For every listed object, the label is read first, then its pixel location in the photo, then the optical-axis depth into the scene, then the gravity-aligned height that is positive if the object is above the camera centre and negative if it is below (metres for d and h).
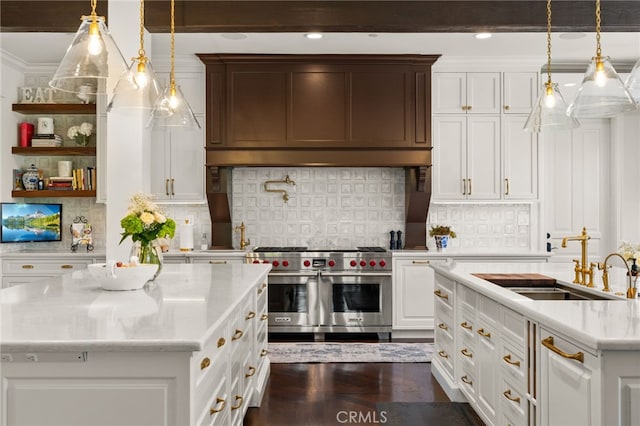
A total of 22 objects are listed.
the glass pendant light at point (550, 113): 3.09 +0.60
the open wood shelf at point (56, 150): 5.62 +0.70
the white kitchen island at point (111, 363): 1.70 -0.48
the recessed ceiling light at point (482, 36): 4.87 +1.66
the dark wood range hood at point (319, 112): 5.50 +1.08
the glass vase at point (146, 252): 3.01 -0.20
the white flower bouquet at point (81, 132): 5.70 +0.90
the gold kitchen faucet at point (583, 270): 2.92 -0.30
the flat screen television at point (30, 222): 5.60 -0.05
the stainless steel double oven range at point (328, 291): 5.43 -0.75
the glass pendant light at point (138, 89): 2.71 +0.66
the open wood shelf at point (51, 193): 5.62 +0.25
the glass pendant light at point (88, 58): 2.32 +0.69
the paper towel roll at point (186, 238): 5.52 -0.22
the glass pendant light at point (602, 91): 2.61 +0.62
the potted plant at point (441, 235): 5.66 -0.19
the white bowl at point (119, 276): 2.65 -0.29
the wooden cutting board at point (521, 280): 3.23 -0.39
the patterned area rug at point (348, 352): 4.66 -1.23
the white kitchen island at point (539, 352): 1.76 -0.57
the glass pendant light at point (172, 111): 3.04 +0.61
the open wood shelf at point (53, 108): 5.62 +1.15
